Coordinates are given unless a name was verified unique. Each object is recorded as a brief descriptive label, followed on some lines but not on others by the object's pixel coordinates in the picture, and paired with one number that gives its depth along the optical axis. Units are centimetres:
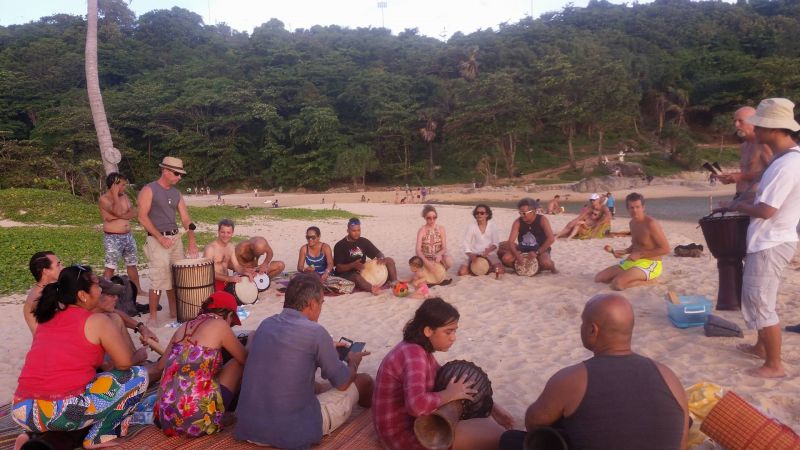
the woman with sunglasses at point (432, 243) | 834
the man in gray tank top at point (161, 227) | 635
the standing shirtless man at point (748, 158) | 456
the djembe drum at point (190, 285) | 632
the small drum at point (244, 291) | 703
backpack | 636
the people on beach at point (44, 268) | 427
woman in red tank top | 319
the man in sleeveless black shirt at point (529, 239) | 846
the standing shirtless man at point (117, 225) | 676
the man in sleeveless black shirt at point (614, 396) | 218
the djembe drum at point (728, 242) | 484
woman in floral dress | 329
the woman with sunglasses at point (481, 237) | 861
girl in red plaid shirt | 286
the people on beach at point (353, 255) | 800
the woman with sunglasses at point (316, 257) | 791
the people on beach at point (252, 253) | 781
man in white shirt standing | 385
